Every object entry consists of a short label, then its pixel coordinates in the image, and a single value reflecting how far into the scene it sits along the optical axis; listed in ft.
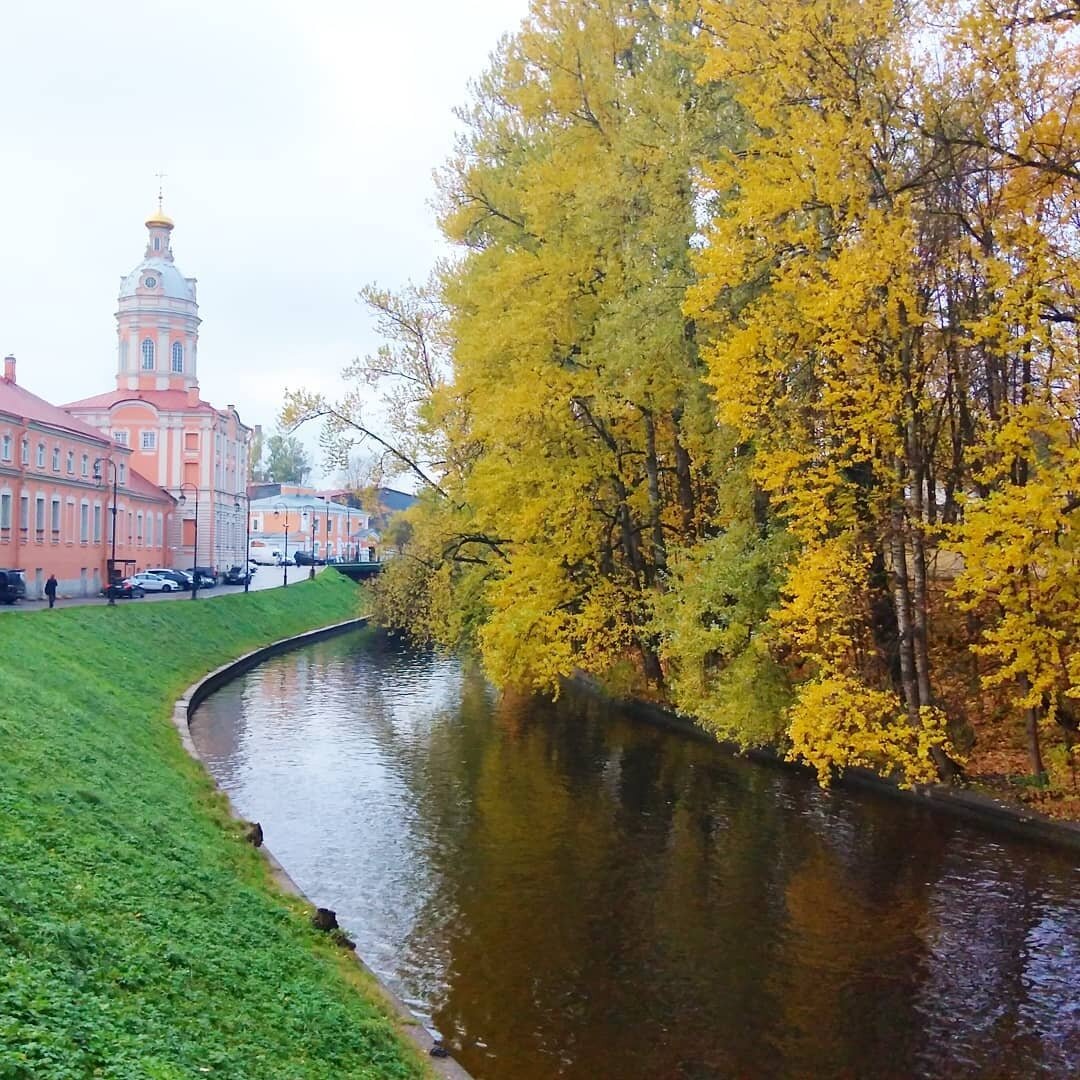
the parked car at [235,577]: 218.59
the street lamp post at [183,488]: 215.12
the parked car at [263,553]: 357.41
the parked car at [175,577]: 184.23
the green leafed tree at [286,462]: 476.54
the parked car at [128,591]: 149.20
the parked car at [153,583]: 175.94
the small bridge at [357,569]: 240.92
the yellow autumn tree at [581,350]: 67.15
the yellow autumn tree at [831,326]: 50.85
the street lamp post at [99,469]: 150.78
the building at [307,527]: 369.30
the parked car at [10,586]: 122.42
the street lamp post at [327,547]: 348.88
